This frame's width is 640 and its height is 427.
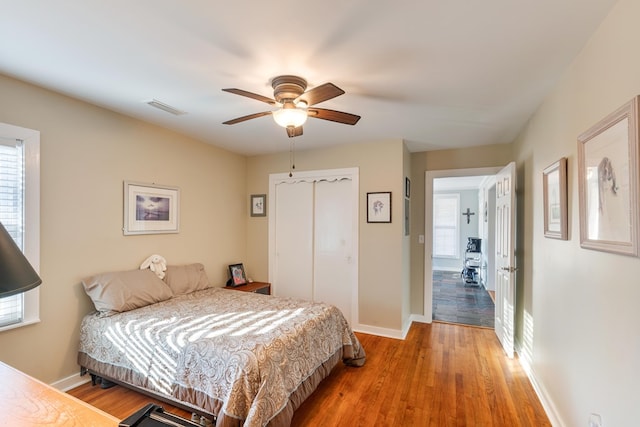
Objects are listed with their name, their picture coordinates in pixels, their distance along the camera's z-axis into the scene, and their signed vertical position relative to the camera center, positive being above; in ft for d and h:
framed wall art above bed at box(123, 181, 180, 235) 9.73 +0.29
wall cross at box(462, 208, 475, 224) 26.97 +0.41
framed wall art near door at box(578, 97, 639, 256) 4.00 +0.55
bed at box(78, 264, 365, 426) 5.91 -3.00
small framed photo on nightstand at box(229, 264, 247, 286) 13.47 -2.67
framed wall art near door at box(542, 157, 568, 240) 6.43 +0.44
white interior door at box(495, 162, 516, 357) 10.07 -1.44
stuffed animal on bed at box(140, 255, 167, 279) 10.12 -1.64
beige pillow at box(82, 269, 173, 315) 8.29 -2.15
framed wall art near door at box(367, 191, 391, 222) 12.06 +0.42
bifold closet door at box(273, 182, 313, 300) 13.80 -1.10
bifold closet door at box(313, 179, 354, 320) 12.98 -1.20
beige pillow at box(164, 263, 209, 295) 10.50 -2.24
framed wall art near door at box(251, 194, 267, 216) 14.76 +0.62
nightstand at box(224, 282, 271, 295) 13.06 -3.15
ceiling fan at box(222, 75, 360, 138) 6.64 +2.55
